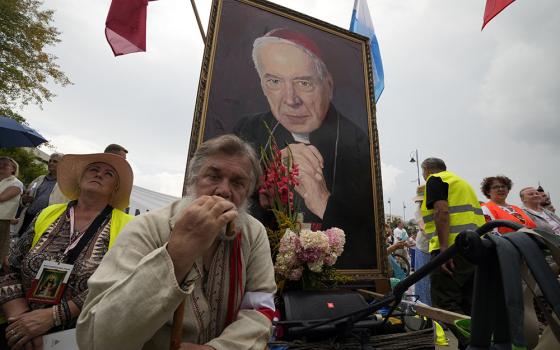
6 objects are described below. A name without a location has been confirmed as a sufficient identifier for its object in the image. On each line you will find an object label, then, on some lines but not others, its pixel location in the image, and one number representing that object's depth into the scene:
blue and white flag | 4.94
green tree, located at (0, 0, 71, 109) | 9.77
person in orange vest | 3.61
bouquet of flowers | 2.04
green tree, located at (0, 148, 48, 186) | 12.92
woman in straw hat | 1.52
